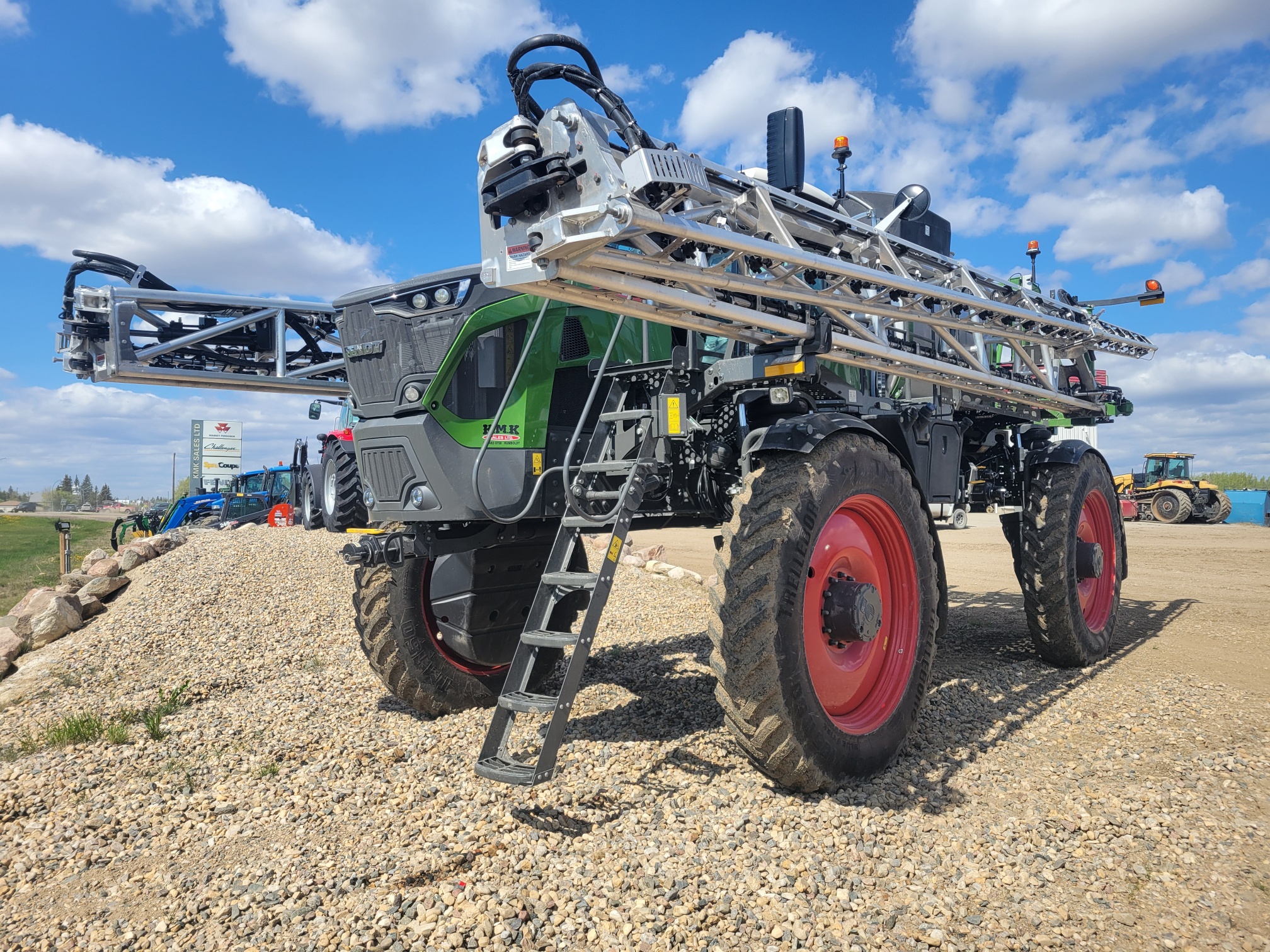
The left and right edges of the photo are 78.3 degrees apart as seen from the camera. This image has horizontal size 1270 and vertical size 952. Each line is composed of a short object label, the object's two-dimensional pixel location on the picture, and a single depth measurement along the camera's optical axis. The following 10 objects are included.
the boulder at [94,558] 12.97
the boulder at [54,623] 8.18
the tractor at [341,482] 12.19
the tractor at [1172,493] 25.45
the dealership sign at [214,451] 39.81
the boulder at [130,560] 11.74
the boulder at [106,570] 11.41
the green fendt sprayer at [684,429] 3.28
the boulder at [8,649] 7.48
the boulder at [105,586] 9.94
